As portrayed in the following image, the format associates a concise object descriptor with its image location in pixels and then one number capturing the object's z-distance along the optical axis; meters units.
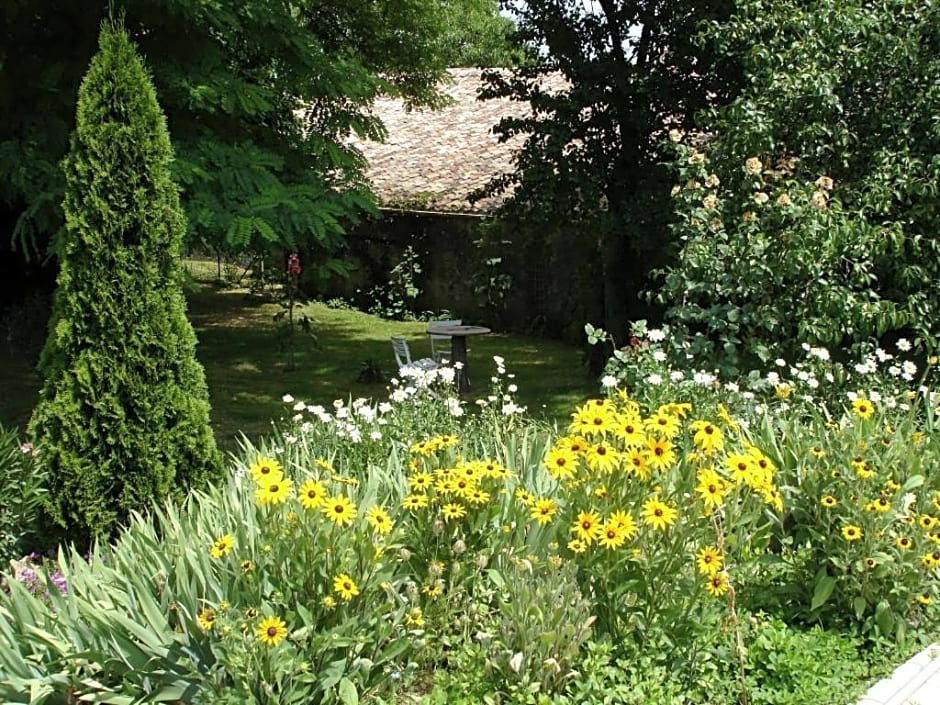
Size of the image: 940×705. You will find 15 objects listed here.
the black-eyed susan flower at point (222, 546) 2.84
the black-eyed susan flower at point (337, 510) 2.82
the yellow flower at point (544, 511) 3.12
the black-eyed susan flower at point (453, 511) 3.17
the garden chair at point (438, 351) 10.74
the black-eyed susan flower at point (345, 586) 2.80
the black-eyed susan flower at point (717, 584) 3.00
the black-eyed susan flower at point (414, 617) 3.04
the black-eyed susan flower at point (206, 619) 2.67
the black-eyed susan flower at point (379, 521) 2.96
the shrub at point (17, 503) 4.65
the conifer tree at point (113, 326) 4.48
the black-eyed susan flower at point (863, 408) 3.91
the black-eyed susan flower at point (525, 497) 3.27
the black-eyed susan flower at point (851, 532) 3.38
